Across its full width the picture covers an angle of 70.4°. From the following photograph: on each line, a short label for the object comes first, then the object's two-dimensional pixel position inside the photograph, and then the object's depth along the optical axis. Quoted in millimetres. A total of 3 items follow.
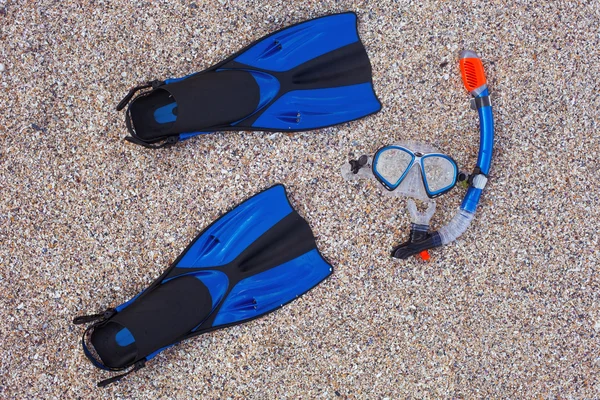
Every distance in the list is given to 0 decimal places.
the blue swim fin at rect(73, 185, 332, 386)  1738
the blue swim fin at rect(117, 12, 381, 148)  1746
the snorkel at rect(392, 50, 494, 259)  1805
